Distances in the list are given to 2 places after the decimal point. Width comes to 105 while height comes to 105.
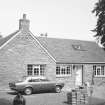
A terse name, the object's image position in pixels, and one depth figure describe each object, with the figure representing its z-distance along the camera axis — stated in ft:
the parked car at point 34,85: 64.75
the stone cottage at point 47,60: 76.69
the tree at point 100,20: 79.36
